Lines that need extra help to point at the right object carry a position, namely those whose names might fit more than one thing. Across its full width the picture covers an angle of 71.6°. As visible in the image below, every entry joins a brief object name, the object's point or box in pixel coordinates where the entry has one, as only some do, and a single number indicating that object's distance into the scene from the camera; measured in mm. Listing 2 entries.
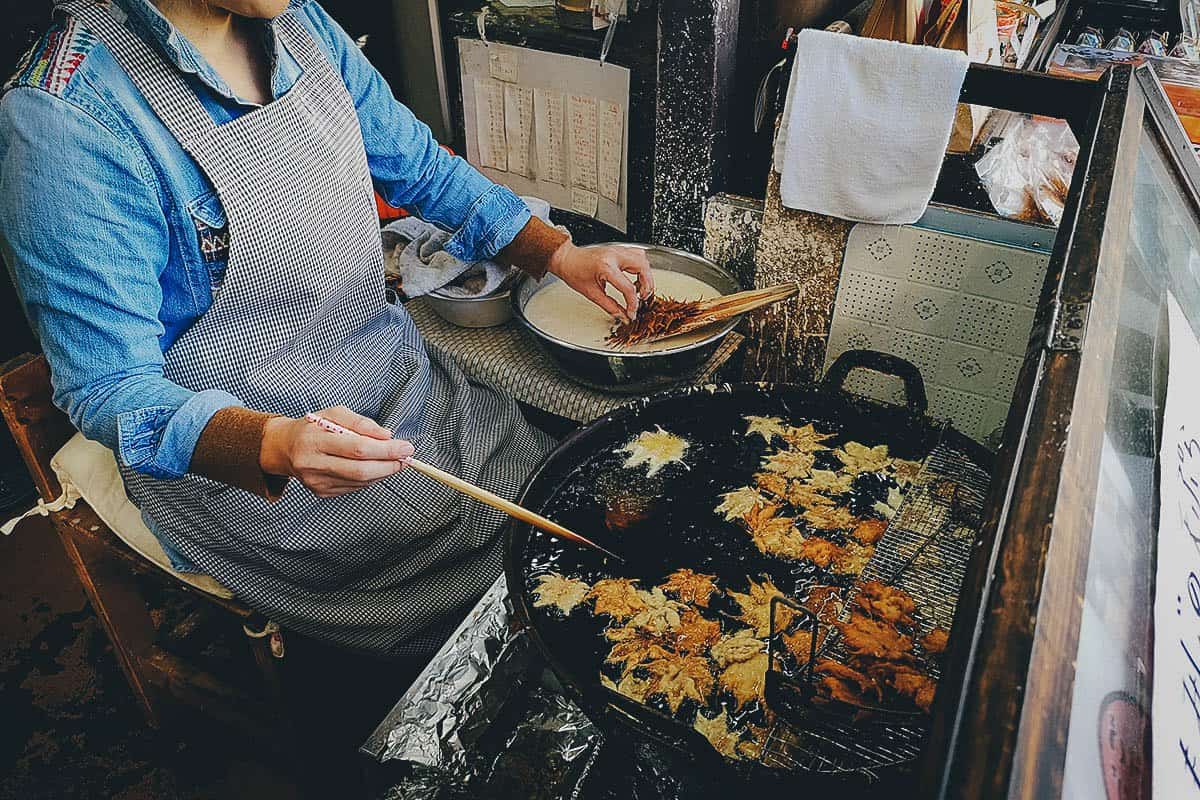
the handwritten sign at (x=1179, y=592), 766
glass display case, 615
